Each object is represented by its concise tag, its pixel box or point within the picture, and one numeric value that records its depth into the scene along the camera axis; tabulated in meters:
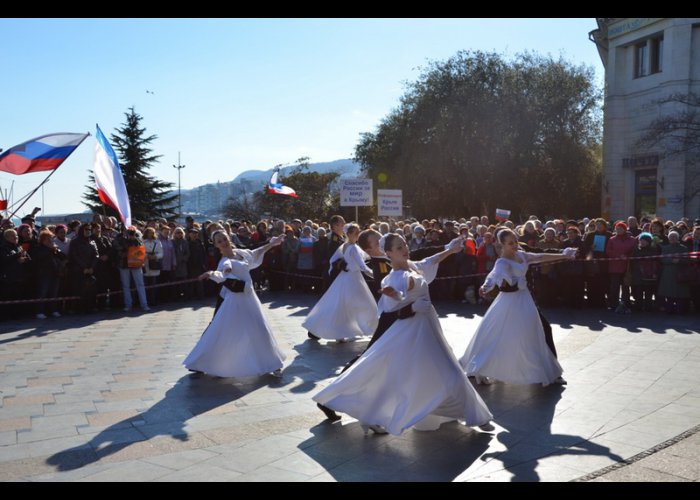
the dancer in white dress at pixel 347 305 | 10.48
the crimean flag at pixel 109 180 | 10.88
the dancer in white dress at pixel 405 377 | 5.59
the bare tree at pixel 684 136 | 31.31
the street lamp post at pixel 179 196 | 48.88
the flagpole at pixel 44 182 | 11.85
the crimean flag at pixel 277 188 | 22.52
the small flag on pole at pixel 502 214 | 19.81
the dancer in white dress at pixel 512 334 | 7.46
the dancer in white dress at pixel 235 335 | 8.01
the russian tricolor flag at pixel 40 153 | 11.77
